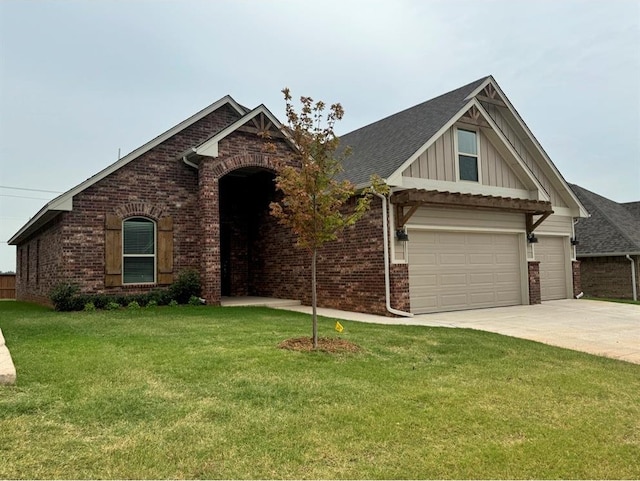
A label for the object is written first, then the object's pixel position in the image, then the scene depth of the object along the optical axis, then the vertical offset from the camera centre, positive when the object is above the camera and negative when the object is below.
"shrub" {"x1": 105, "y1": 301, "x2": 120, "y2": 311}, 12.11 -1.03
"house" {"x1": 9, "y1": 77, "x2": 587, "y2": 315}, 12.22 +1.28
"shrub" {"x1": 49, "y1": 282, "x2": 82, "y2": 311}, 11.86 -0.78
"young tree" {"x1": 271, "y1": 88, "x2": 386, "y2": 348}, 6.82 +1.19
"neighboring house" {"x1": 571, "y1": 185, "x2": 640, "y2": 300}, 20.19 +0.21
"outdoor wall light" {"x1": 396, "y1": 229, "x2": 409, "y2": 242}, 11.74 +0.64
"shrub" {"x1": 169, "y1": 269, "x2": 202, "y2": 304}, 13.20 -0.64
